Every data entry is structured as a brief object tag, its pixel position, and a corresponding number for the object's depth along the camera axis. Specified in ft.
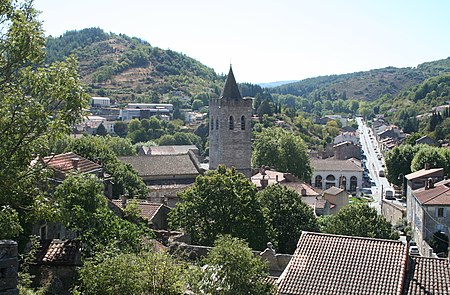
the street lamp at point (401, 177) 229.25
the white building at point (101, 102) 568.82
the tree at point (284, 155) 232.94
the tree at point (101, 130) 405.14
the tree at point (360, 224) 106.22
